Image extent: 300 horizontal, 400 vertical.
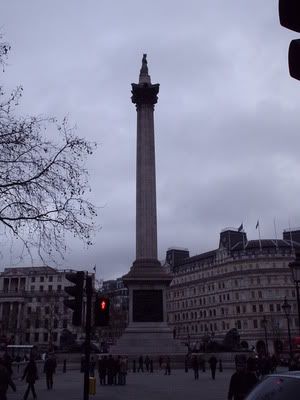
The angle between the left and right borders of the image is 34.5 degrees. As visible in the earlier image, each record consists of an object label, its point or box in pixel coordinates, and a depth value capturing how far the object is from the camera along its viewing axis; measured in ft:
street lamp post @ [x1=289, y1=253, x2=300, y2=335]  72.38
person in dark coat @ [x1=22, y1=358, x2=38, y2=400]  73.87
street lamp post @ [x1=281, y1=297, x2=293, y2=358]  110.09
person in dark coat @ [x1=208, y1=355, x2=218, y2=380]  115.65
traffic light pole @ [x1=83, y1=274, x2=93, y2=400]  42.88
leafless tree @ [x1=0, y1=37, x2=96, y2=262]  61.52
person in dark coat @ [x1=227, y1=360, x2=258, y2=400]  38.76
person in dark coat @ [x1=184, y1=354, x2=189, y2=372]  144.99
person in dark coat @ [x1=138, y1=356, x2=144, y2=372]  141.18
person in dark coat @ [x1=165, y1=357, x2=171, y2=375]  125.64
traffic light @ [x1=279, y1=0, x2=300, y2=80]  12.60
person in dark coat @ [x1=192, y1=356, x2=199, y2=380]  115.75
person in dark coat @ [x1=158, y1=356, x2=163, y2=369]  145.02
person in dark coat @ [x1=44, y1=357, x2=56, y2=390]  94.38
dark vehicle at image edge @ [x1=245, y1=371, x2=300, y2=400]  18.35
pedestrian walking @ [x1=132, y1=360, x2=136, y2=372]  146.72
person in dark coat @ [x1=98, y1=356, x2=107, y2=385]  112.04
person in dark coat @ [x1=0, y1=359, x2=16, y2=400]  48.47
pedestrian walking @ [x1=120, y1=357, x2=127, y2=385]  104.53
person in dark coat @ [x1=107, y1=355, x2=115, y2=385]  105.81
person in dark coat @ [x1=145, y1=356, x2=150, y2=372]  144.35
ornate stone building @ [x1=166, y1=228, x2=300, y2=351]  338.75
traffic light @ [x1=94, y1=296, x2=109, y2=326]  45.88
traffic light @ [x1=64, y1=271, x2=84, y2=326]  45.12
